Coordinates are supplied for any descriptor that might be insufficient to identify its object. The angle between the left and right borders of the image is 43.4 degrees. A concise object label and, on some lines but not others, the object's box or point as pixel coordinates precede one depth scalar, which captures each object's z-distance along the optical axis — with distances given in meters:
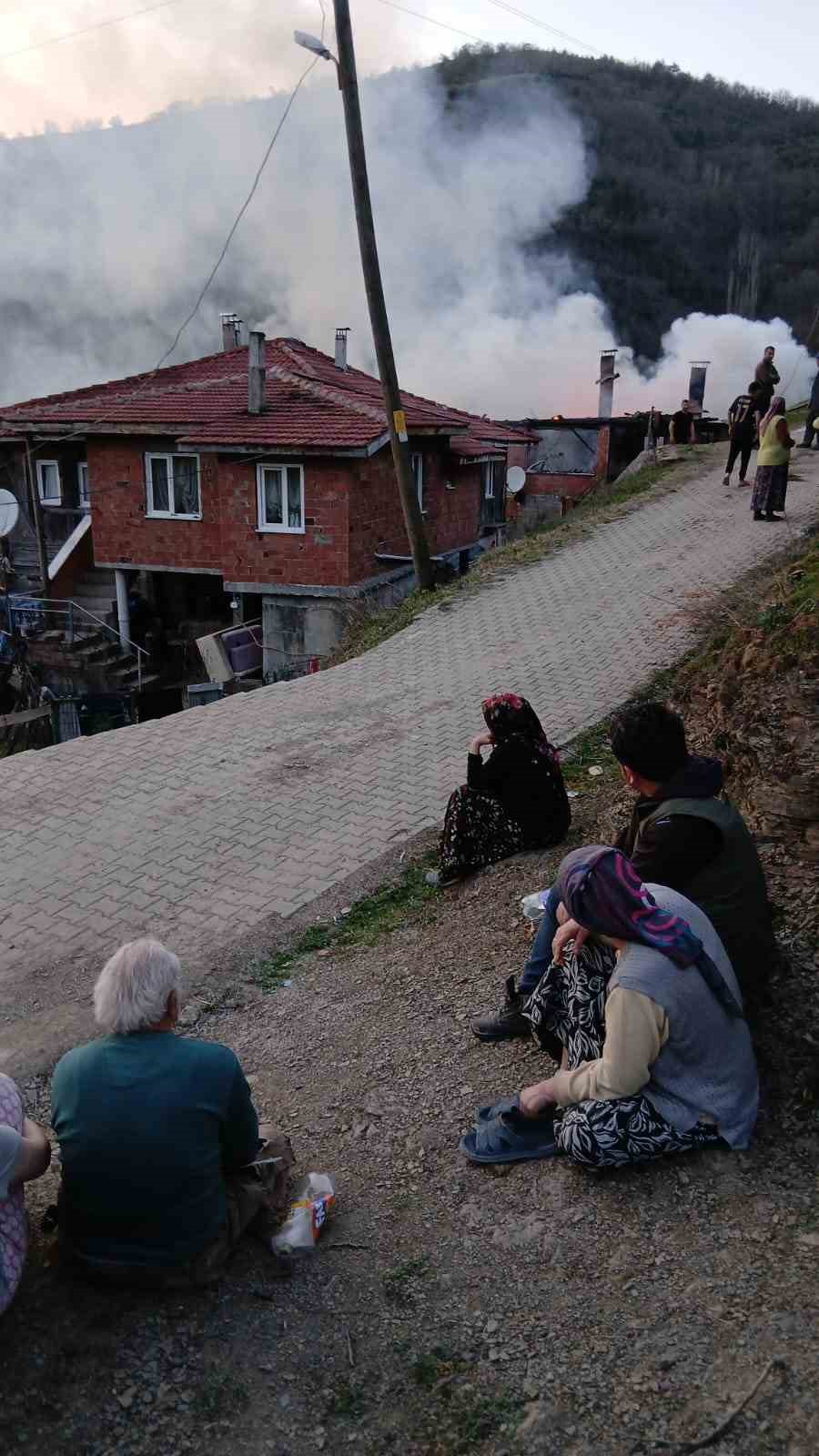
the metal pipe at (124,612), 20.45
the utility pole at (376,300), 11.91
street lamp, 11.42
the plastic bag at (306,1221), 2.93
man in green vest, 3.30
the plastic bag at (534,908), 4.81
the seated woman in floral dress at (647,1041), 2.81
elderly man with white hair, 2.60
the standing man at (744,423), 14.98
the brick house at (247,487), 17.92
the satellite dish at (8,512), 20.00
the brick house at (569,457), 26.05
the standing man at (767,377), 15.30
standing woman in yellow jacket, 12.30
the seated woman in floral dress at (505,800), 5.58
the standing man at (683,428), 23.77
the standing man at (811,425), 18.23
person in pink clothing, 2.47
